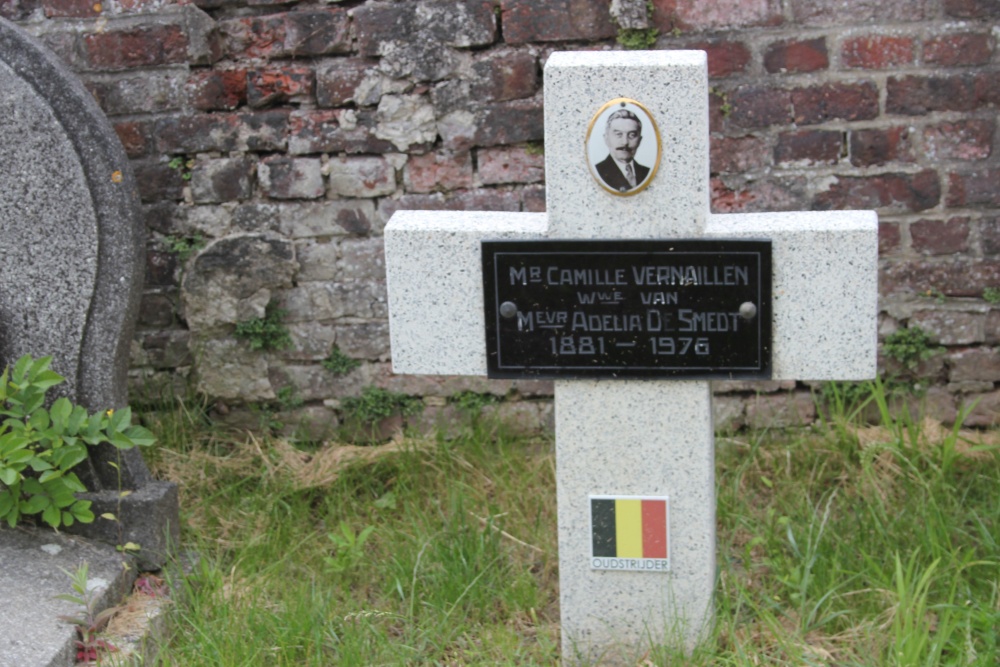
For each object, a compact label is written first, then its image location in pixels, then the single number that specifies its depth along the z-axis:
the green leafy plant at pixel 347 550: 2.45
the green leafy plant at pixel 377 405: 3.06
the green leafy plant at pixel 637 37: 2.75
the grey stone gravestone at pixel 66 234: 2.46
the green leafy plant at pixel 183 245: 3.00
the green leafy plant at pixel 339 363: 3.06
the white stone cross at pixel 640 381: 1.93
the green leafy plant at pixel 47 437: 2.37
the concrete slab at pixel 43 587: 2.13
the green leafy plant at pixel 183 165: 2.96
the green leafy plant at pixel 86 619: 2.21
